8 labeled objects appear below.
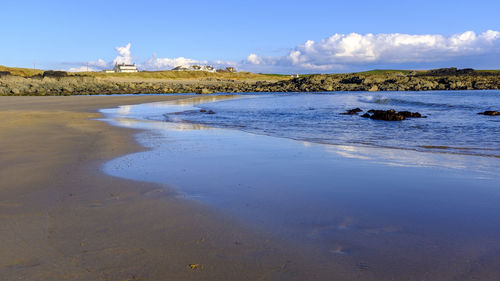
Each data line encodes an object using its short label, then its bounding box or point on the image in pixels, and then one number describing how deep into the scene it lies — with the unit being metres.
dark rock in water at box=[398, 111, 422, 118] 17.55
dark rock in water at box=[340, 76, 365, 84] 70.80
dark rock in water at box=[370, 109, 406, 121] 16.12
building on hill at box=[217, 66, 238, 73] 157.00
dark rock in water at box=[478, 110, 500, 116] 17.69
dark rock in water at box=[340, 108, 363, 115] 19.30
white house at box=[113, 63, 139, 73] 137.12
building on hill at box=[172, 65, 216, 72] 151.38
